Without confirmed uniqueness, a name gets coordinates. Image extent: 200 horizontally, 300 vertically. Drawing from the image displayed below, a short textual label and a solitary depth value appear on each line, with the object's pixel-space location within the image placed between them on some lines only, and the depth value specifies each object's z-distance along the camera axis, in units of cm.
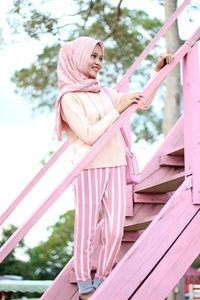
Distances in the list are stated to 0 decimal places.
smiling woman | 320
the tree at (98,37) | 862
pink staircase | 304
